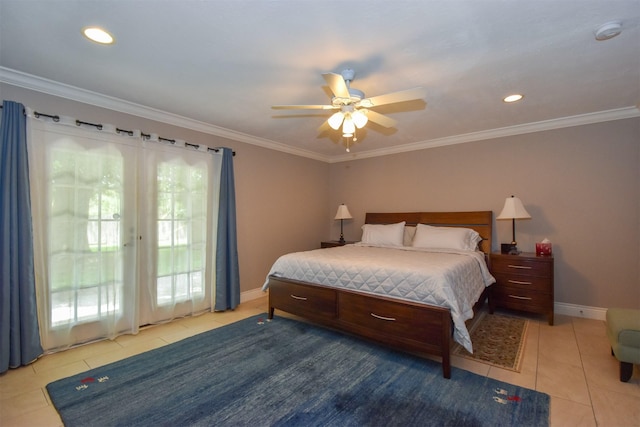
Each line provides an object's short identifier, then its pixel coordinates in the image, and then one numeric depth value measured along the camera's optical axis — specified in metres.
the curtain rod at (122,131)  2.58
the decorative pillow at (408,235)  4.46
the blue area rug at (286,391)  1.83
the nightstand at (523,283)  3.33
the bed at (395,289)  2.37
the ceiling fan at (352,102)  2.07
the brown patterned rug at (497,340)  2.54
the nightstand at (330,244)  5.05
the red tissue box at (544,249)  3.47
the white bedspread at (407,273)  2.39
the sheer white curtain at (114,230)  2.63
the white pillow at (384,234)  4.40
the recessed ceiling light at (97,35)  1.86
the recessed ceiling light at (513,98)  2.86
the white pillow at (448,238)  3.83
